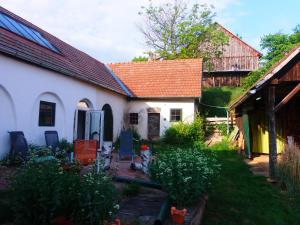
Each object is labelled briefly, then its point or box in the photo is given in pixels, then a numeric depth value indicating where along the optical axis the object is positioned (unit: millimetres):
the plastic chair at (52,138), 8181
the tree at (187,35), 22905
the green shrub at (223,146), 11390
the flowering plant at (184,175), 3709
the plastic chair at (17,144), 6711
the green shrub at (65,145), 8181
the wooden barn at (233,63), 24017
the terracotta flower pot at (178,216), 3347
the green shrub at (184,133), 12958
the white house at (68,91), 7168
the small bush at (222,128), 14197
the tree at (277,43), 23994
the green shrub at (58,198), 2649
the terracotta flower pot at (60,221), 2743
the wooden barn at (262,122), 9698
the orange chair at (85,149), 6444
